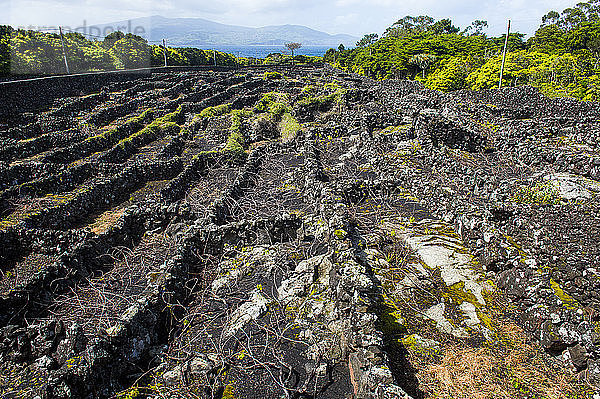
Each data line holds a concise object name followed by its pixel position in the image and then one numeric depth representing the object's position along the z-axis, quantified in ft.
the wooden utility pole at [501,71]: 116.26
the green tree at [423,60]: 176.61
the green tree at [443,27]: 281.74
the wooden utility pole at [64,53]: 129.75
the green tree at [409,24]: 360.93
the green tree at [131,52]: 170.50
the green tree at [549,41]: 153.69
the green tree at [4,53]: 110.43
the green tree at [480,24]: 337.97
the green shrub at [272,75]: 170.45
